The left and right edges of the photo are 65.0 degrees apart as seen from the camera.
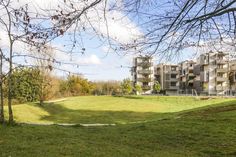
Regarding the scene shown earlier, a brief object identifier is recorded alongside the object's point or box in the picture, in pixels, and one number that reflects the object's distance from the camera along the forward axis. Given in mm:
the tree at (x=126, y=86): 29846
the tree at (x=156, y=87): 29349
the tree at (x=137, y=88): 30897
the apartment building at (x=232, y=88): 30684
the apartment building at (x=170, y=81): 39192
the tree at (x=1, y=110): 5577
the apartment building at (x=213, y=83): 33387
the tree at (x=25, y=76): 5363
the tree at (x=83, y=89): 26799
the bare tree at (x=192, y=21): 3702
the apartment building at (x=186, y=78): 38876
